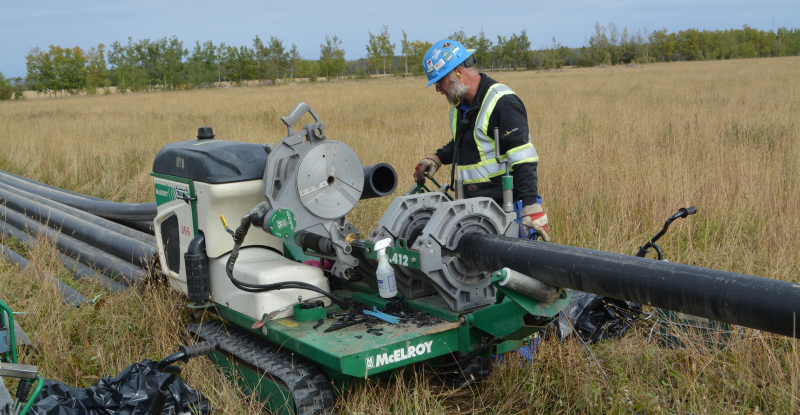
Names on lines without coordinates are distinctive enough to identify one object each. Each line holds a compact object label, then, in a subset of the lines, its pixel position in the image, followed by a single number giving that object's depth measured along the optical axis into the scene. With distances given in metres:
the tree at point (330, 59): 68.25
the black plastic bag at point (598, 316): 3.93
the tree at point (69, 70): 56.94
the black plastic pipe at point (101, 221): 5.76
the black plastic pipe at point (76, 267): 4.93
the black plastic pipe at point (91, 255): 4.93
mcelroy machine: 2.62
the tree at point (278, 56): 63.56
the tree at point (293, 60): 65.69
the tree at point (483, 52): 64.06
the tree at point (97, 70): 58.45
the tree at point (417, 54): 62.16
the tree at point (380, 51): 64.88
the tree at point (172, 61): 59.66
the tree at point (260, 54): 61.66
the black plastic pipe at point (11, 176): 8.84
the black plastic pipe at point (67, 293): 4.51
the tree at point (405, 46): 62.91
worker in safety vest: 3.78
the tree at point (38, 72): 56.78
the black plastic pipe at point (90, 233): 5.11
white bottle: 2.98
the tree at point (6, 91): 49.65
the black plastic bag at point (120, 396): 2.52
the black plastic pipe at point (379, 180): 3.78
